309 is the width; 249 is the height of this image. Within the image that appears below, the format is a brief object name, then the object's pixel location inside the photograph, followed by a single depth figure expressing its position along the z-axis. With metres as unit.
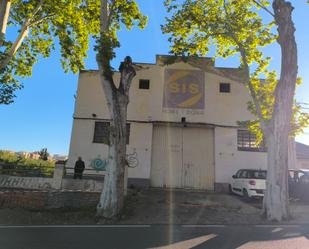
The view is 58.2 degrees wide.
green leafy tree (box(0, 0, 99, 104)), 14.55
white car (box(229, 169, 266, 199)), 13.16
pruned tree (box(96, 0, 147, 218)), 9.68
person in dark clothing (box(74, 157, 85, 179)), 14.07
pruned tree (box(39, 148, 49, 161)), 27.69
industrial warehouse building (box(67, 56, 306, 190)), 17.36
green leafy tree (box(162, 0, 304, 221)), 10.22
